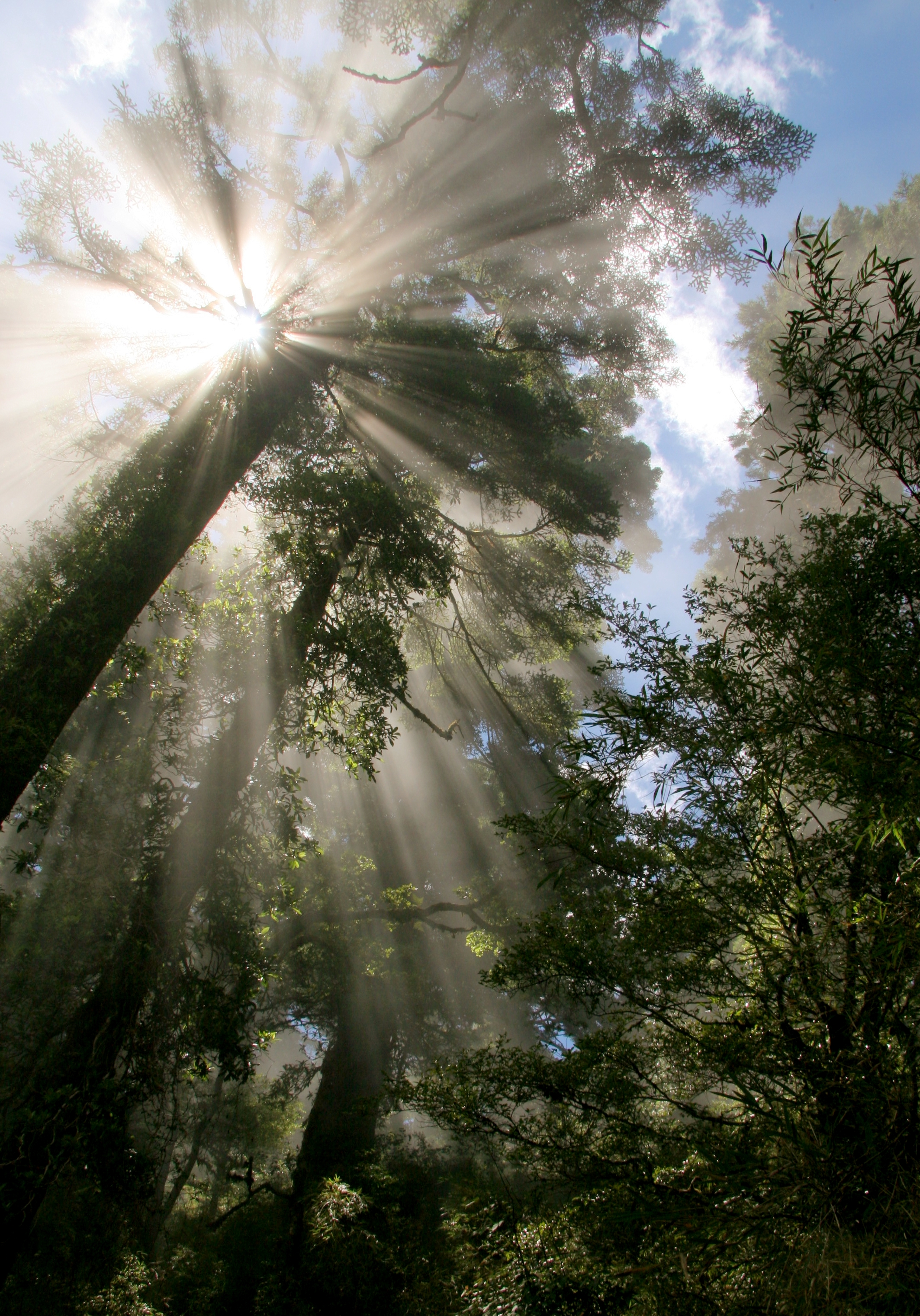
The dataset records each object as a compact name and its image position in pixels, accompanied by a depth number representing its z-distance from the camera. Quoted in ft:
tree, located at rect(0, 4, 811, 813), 24.38
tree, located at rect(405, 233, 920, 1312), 8.13
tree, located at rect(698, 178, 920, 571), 76.79
